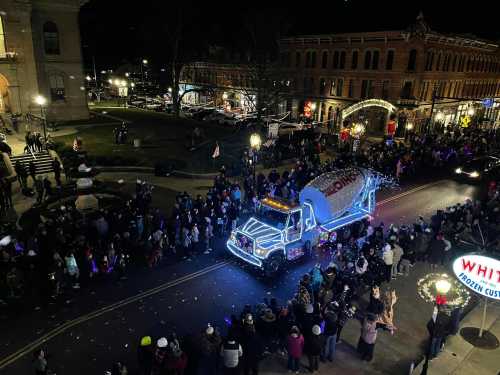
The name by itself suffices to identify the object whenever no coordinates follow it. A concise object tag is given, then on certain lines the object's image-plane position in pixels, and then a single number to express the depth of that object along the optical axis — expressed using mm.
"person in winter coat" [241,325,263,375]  9125
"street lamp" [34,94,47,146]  26775
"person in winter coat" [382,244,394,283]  13211
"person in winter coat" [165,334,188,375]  8445
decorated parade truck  13922
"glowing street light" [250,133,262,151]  22172
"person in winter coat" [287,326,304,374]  9125
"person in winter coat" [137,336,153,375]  8789
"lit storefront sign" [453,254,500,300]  9039
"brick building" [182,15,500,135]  41688
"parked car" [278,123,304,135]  39200
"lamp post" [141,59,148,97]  74869
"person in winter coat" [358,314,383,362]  9562
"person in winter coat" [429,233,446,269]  14484
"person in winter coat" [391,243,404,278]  13805
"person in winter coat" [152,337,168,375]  8555
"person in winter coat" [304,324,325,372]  9172
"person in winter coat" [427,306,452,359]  9273
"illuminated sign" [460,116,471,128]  40875
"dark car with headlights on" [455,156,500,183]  26609
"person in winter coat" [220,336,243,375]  8742
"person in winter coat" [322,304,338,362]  9586
